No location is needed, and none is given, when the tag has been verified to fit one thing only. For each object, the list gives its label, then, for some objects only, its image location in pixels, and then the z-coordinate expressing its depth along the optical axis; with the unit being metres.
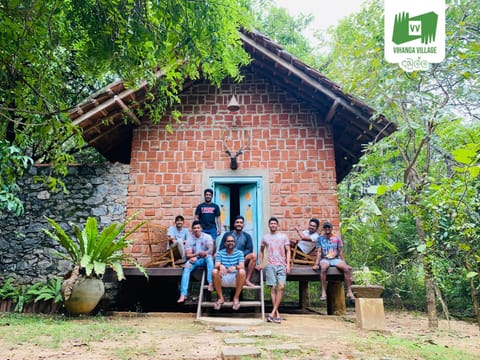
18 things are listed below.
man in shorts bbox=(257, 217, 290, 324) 5.58
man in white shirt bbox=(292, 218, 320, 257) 6.47
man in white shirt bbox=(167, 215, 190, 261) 6.23
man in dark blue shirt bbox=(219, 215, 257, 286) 5.71
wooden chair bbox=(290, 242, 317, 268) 6.30
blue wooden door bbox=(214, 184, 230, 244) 7.05
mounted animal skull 7.07
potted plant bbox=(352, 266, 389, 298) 5.05
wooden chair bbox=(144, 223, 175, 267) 6.62
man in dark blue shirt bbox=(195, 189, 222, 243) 6.51
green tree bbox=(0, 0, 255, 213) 3.02
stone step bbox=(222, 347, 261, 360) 3.21
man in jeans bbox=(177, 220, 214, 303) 5.80
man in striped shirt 5.42
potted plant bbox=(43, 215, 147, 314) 5.34
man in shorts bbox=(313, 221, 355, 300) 5.91
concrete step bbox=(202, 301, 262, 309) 5.36
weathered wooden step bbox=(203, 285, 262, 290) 5.60
